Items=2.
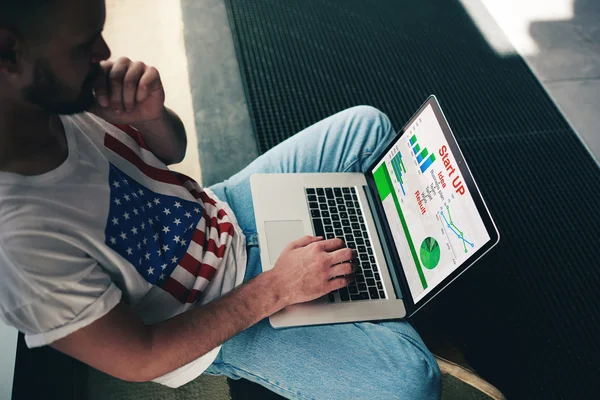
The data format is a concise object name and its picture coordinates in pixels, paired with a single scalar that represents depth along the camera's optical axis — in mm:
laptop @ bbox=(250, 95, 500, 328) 1021
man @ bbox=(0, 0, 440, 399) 761
